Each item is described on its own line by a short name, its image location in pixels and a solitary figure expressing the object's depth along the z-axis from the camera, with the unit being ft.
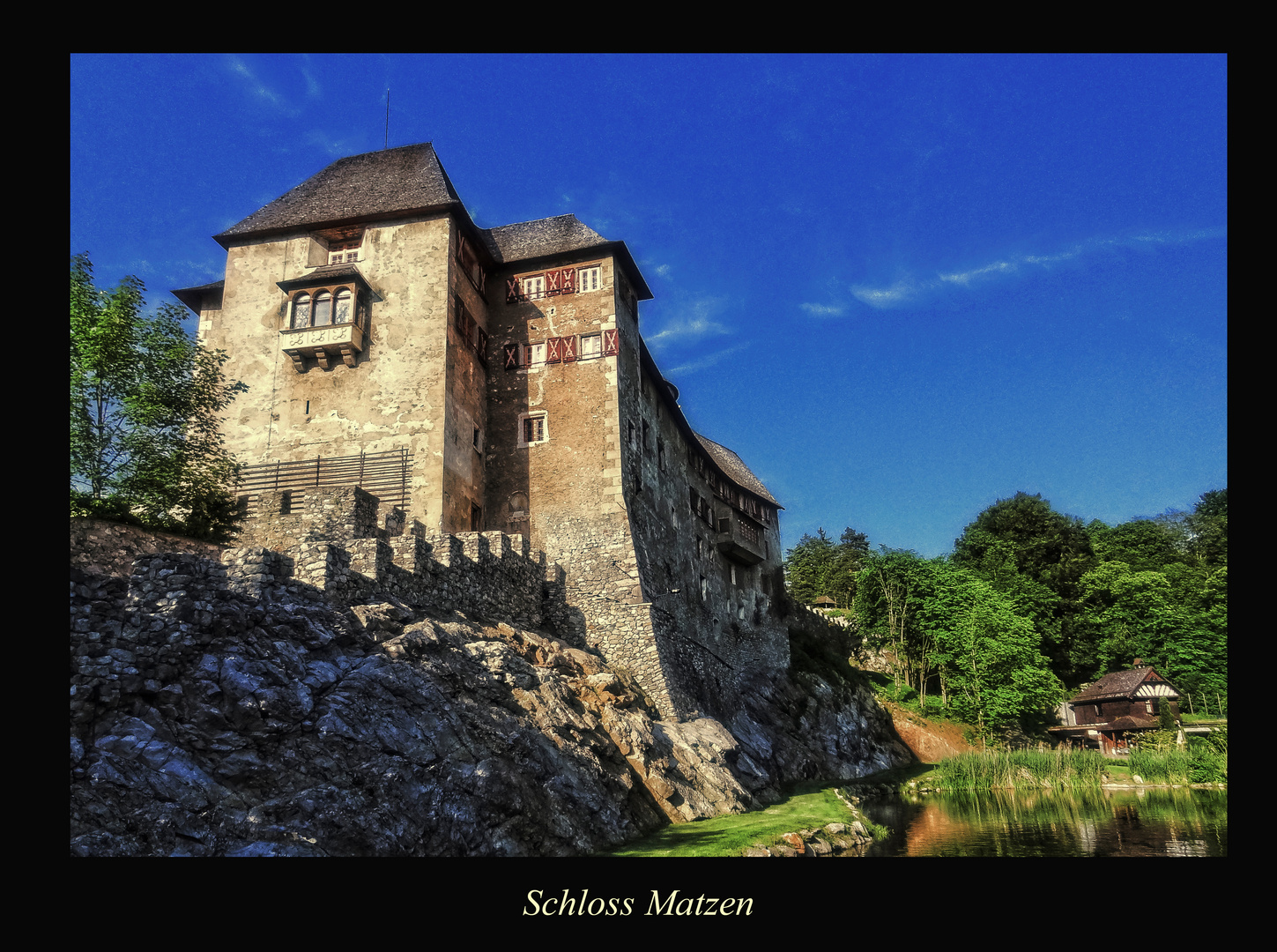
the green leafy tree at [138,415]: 69.97
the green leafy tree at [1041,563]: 192.65
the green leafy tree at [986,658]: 148.66
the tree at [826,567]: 295.69
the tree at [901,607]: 176.24
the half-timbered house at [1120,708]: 147.64
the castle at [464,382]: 92.32
